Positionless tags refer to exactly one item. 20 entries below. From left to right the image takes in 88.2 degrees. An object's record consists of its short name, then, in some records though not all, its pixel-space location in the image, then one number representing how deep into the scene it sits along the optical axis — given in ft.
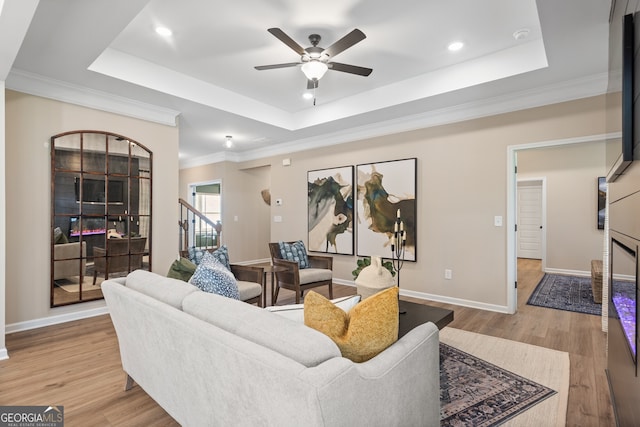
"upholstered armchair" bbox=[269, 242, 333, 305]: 12.42
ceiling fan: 8.38
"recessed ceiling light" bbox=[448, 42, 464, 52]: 10.24
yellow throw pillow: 3.77
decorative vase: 7.20
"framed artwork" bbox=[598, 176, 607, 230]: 19.06
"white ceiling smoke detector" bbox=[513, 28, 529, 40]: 9.44
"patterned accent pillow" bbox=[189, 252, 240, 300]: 6.45
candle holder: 14.64
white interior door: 23.79
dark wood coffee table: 7.10
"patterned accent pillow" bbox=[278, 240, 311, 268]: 13.65
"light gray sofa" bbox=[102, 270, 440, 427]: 2.86
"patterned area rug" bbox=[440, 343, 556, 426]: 6.15
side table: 12.98
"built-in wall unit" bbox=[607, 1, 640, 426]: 4.34
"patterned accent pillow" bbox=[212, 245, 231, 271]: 11.06
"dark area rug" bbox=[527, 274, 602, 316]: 13.05
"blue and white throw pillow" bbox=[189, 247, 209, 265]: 10.41
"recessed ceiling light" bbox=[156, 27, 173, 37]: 9.31
